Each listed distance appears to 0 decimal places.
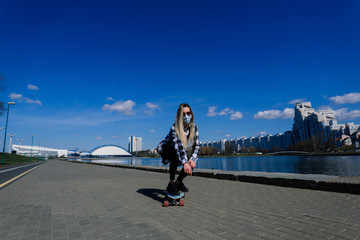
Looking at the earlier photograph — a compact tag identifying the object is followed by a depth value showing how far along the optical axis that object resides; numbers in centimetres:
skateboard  380
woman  393
